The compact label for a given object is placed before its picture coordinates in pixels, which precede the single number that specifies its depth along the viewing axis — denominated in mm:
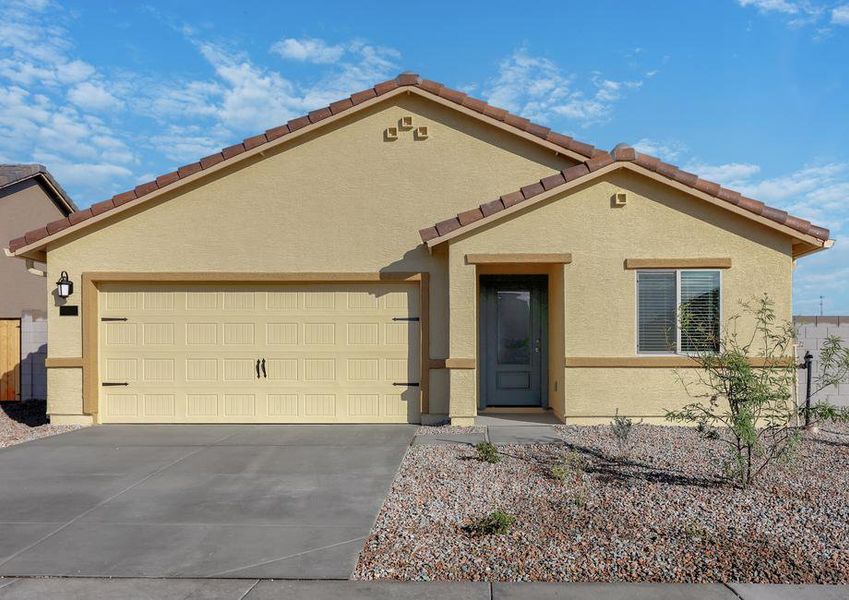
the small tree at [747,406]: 6035
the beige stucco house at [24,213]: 17000
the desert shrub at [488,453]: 7274
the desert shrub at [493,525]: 4977
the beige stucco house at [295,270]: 10180
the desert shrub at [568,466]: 6578
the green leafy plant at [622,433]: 7973
